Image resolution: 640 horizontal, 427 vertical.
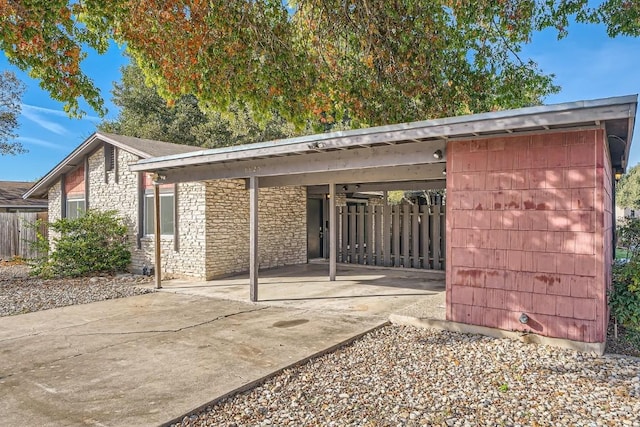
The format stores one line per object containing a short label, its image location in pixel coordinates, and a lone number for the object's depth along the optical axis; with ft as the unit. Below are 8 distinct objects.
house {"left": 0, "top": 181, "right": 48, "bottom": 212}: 61.60
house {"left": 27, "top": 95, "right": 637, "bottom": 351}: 15.02
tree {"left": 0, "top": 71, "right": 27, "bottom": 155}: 70.37
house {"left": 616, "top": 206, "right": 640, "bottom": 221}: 114.70
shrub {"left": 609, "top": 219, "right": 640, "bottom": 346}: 15.25
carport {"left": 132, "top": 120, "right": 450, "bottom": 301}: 18.52
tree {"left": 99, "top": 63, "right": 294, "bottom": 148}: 66.74
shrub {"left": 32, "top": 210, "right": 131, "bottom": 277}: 36.55
